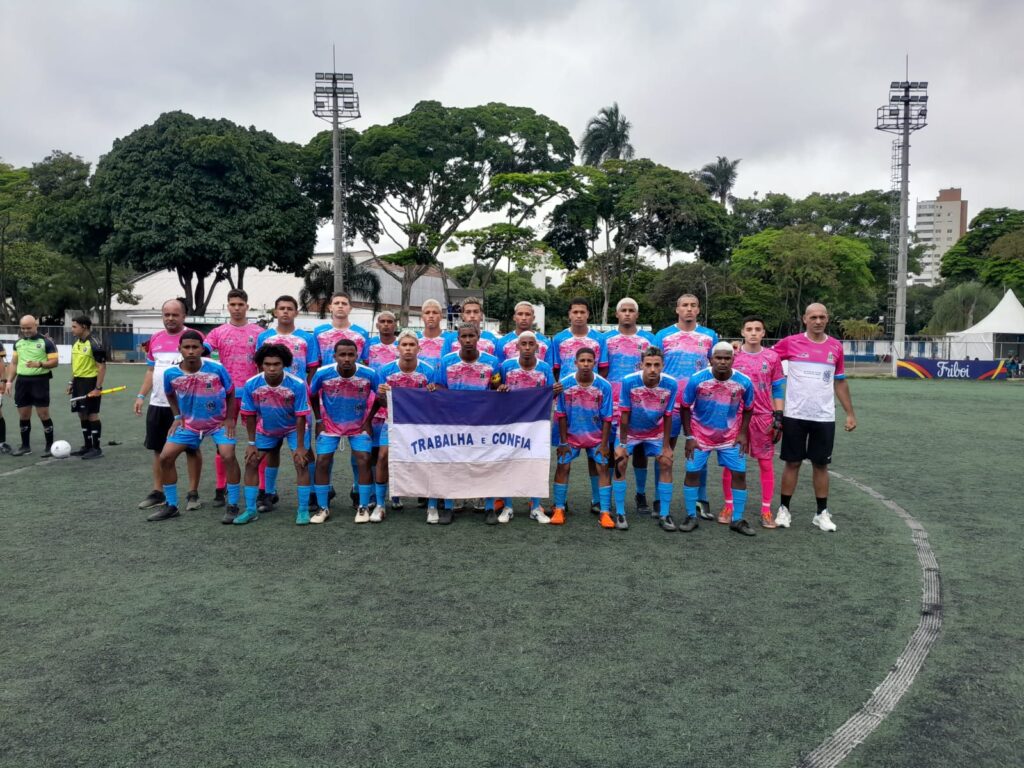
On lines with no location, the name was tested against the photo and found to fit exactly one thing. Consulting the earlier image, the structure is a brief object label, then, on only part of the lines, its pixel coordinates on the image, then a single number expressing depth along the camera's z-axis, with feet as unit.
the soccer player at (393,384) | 20.68
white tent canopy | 111.34
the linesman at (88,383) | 30.86
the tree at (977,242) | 162.81
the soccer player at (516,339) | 22.07
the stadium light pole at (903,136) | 113.60
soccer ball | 29.96
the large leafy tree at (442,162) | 113.29
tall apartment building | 610.24
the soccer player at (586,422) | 20.47
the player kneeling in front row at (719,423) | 19.83
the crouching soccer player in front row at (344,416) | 20.29
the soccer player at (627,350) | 22.16
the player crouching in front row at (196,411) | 20.33
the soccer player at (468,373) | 21.07
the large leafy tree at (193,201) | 104.63
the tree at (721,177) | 203.72
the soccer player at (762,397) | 21.06
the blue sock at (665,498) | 20.27
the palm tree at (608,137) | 169.07
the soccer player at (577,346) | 22.34
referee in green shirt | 31.12
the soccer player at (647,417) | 20.24
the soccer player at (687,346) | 22.06
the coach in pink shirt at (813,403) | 20.10
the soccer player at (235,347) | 22.47
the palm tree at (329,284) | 122.72
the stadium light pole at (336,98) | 104.58
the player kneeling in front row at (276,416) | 20.06
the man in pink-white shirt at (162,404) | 21.52
